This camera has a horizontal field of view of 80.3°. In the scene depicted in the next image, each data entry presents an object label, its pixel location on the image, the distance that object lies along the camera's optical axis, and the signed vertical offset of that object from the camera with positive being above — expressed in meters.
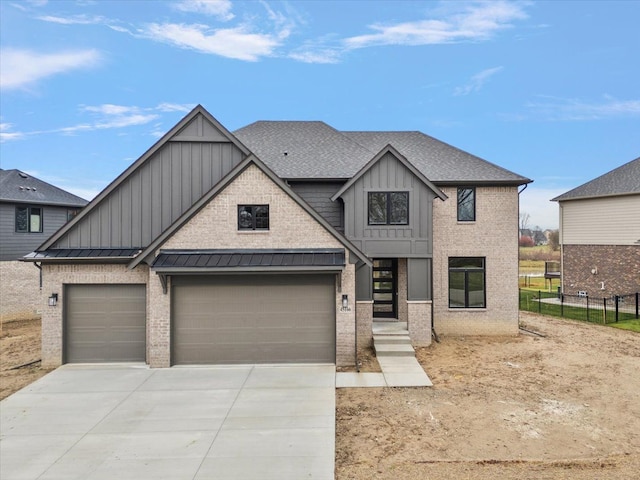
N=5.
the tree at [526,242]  85.14 +1.57
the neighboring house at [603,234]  22.05 +0.90
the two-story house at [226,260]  11.33 -0.29
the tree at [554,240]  60.56 +1.45
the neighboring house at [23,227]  19.08 +1.35
